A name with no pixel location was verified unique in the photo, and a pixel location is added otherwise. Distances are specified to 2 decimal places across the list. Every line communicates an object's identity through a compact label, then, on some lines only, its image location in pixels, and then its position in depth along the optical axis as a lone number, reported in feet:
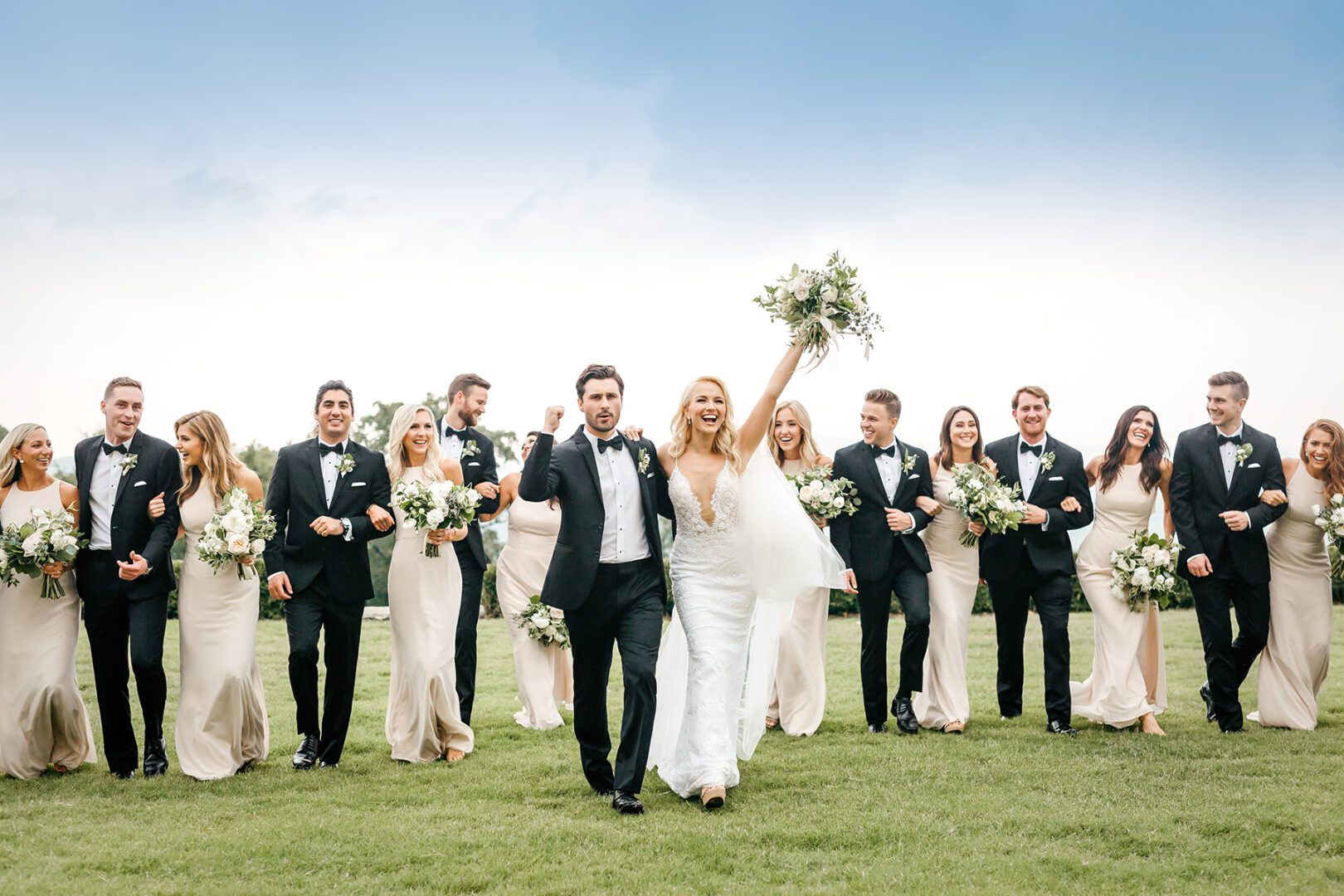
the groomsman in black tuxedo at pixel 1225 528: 30.66
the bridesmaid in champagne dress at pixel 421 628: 27.73
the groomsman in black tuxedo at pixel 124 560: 26.43
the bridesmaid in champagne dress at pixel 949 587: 31.04
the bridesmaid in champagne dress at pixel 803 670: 30.83
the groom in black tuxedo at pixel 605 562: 22.36
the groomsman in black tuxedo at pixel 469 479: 31.17
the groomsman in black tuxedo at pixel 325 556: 26.73
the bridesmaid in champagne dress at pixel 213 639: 26.08
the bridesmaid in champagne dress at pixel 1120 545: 31.01
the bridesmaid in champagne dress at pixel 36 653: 26.27
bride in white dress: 23.22
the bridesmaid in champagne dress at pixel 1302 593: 30.83
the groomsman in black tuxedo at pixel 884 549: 30.91
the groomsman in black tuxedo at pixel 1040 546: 30.94
